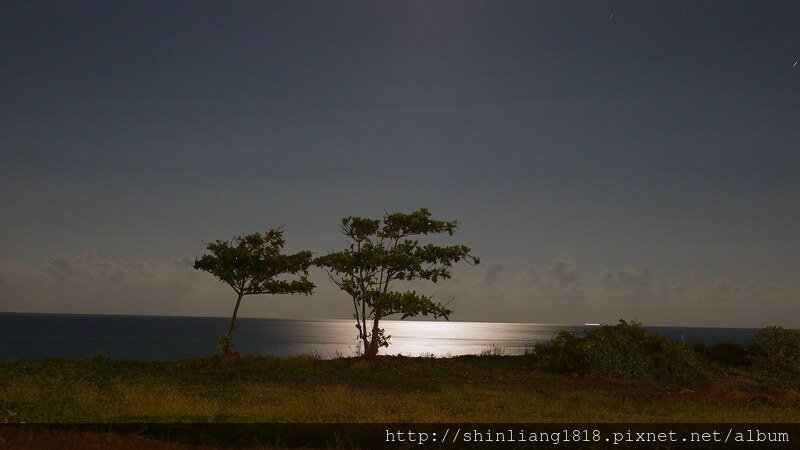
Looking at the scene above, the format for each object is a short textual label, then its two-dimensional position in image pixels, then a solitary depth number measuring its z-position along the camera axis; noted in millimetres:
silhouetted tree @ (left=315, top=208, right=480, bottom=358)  34188
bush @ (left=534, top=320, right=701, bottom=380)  29016
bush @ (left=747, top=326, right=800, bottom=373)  34094
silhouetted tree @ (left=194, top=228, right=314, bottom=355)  34938
